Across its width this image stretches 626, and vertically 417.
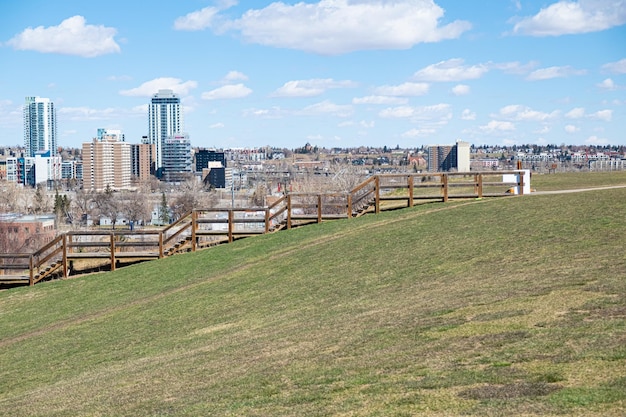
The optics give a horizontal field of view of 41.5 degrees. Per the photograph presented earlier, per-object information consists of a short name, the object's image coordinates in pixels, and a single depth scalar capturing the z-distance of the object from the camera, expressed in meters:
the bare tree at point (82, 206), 138.38
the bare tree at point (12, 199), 122.44
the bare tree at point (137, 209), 127.21
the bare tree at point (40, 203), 131.12
